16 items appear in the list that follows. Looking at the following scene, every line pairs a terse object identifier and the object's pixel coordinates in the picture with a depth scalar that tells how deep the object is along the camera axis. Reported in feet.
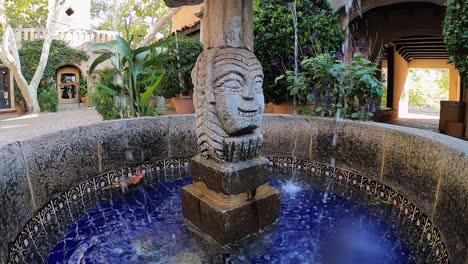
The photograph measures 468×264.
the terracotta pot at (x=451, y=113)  22.16
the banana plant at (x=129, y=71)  15.71
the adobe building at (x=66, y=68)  49.96
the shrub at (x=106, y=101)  17.01
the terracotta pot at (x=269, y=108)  22.56
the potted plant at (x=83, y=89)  53.84
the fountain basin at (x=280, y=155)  7.06
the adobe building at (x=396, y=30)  24.43
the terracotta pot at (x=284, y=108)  19.45
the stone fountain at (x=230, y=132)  8.05
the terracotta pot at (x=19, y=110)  47.67
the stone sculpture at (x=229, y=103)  8.08
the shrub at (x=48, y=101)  44.09
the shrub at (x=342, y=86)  12.57
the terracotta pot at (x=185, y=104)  24.11
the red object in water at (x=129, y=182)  11.79
